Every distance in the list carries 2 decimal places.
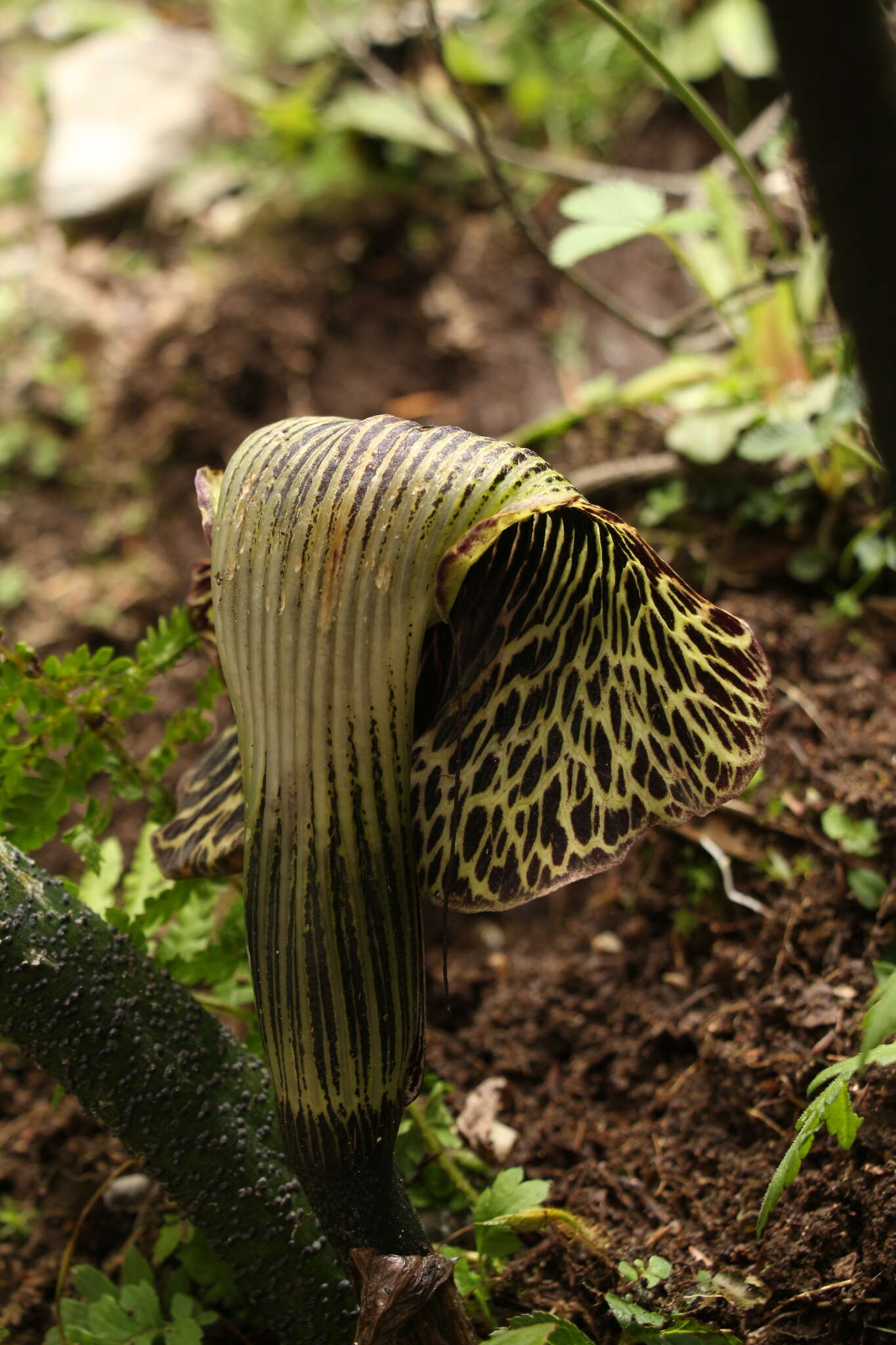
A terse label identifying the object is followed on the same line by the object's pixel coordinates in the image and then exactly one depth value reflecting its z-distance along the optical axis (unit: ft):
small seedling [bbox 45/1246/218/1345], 1.72
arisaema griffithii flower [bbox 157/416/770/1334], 1.60
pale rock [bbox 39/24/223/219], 3.83
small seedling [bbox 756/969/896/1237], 1.62
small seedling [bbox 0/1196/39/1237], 1.93
